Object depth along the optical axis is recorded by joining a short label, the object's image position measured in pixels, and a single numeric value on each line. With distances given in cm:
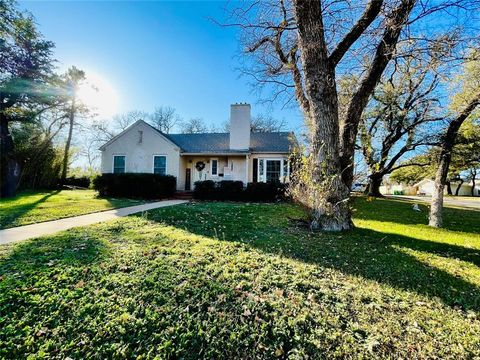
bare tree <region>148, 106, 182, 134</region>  3709
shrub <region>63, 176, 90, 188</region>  2097
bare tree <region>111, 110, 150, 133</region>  3678
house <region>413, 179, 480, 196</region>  4627
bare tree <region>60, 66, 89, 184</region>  1830
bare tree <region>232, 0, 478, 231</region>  530
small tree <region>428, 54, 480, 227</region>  674
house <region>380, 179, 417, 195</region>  4627
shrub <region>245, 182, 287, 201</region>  1280
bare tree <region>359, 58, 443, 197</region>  1257
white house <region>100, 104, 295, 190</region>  1545
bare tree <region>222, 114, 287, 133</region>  3103
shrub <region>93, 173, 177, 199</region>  1284
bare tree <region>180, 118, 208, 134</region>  3578
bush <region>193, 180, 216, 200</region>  1312
